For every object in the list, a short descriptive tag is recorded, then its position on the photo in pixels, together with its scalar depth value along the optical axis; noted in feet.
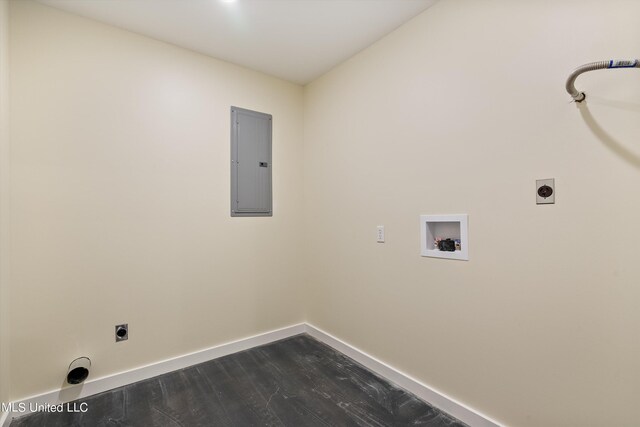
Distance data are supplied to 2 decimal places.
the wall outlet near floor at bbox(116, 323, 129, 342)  6.61
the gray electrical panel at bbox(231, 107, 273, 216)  8.33
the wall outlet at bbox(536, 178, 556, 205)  4.36
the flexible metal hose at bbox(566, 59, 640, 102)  3.43
